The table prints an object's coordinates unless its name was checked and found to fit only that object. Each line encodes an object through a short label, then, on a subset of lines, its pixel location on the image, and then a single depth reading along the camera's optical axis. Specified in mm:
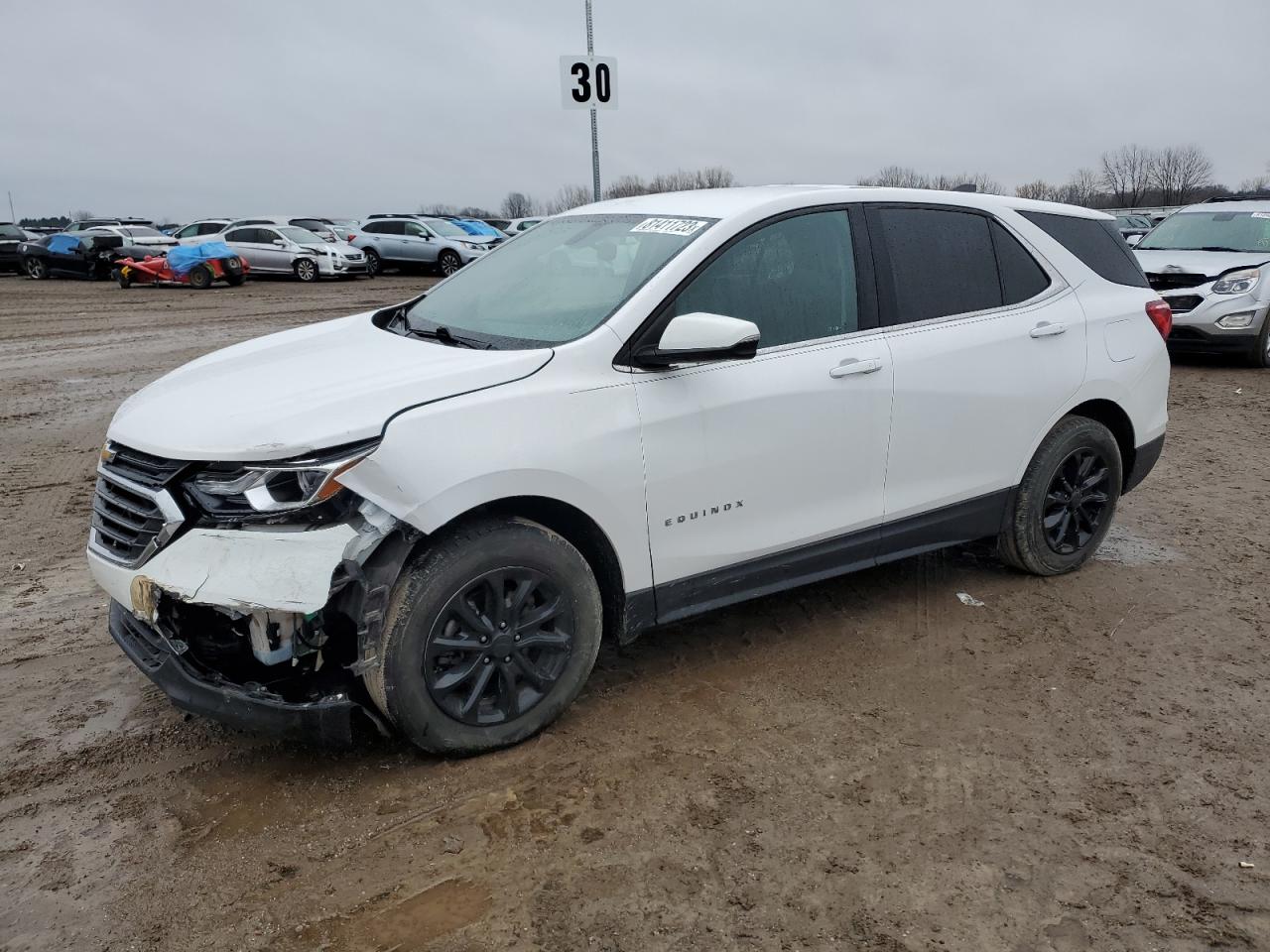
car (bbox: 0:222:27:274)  29156
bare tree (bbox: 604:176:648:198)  40078
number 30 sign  10133
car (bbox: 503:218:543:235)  31653
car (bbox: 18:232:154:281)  26703
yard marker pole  10398
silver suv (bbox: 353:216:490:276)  26797
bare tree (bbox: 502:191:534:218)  87700
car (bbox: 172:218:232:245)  27859
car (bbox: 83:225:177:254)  26906
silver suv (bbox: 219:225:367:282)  25172
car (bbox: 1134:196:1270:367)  11195
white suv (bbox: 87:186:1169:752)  3043
